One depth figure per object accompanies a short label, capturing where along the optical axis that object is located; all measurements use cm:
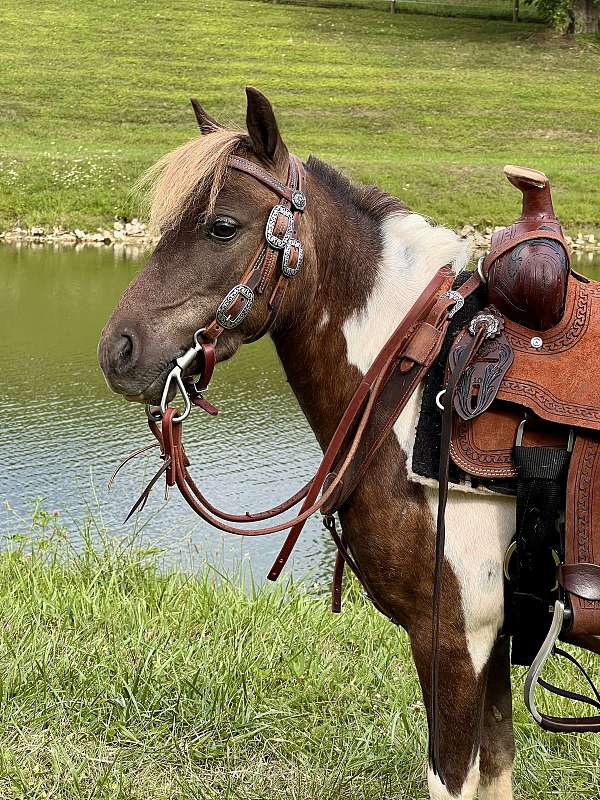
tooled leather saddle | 239
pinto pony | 245
